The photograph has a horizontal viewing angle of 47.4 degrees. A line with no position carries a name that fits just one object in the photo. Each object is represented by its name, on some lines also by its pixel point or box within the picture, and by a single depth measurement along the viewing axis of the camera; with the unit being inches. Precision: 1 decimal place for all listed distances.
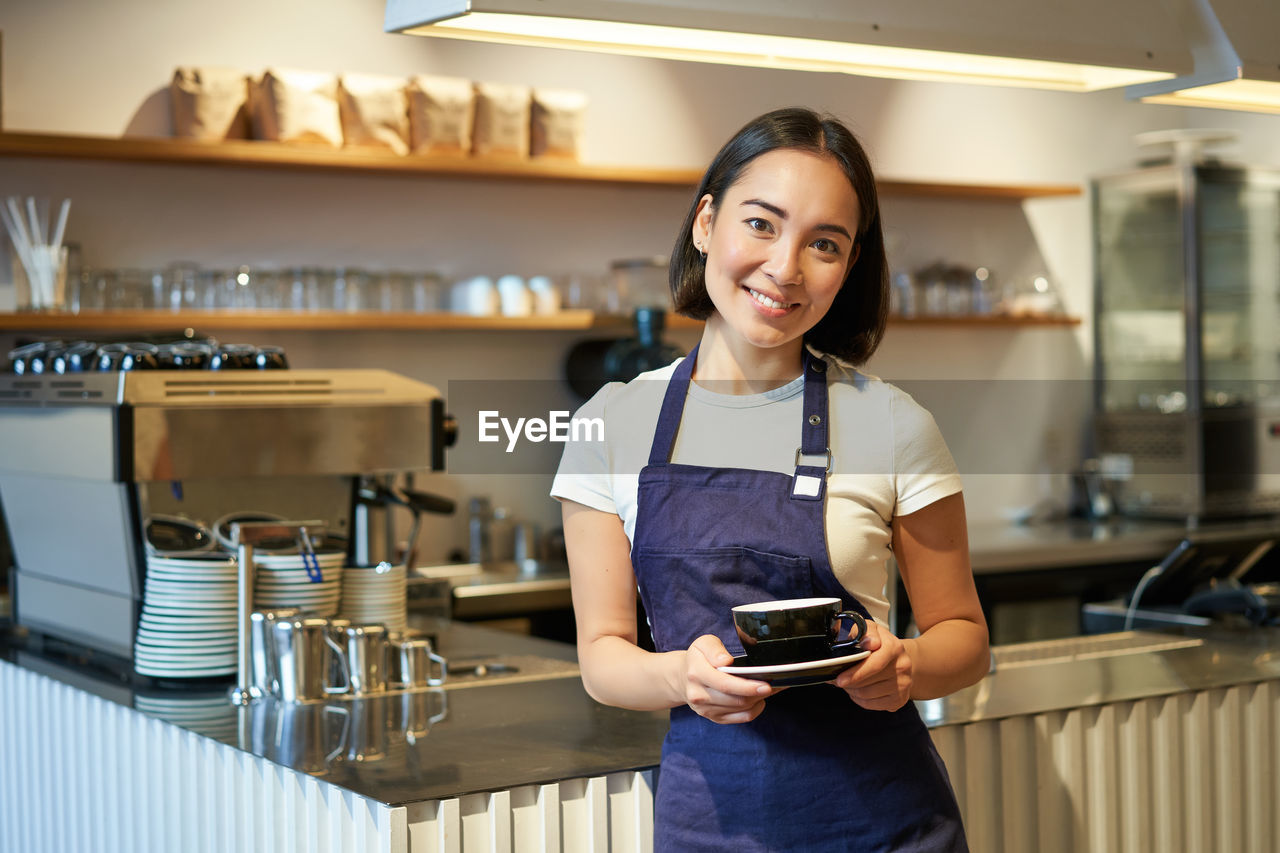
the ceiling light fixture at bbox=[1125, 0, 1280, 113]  88.4
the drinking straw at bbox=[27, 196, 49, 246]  150.3
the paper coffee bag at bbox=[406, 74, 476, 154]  166.7
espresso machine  93.7
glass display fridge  210.4
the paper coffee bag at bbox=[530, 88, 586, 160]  173.9
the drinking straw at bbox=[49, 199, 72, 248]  150.9
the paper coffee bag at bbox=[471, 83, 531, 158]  170.4
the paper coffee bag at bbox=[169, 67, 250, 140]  155.3
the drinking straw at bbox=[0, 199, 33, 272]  148.9
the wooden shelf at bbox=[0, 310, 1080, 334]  147.3
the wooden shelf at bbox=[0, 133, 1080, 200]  148.9
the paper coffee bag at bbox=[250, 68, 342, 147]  157.6
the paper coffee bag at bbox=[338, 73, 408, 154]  162.4
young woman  53.0
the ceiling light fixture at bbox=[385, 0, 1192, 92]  72.0
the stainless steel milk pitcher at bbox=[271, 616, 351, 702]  86.4
